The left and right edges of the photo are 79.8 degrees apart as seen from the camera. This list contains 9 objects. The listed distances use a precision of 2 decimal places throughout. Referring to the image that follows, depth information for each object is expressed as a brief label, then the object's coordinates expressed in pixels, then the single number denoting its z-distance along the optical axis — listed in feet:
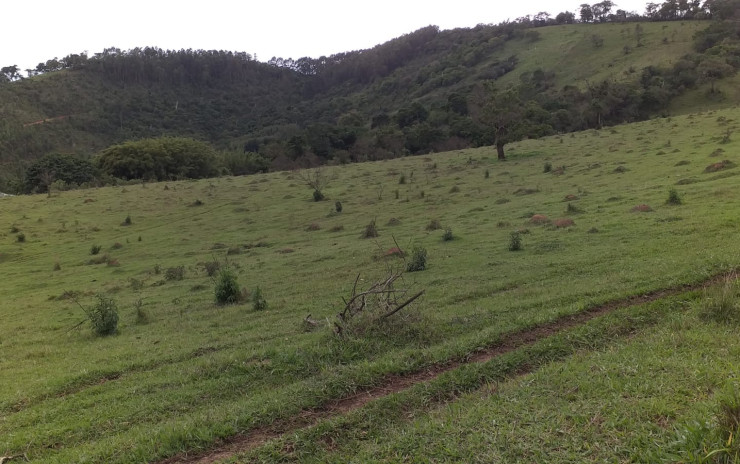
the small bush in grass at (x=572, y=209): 70.79
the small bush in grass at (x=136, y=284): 65.41
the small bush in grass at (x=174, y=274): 68.95
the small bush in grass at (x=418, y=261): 53.57
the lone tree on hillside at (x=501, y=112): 143.13
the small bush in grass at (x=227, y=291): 50.47
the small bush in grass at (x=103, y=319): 42.50
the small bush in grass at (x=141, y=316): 46.30
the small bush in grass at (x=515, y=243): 54.90
